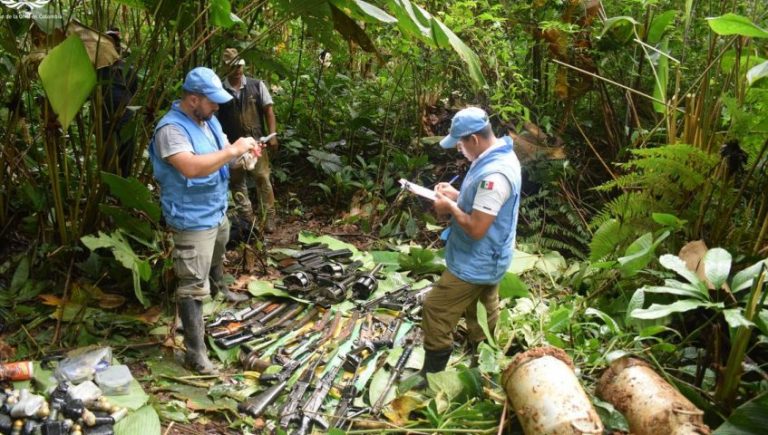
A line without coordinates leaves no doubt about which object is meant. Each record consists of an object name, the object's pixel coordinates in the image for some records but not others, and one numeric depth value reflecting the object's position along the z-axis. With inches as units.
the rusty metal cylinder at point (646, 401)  89.5
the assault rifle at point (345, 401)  128.9
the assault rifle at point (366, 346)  151.3
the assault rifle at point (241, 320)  165.6
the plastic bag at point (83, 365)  127.5
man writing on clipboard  125.5
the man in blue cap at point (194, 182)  136.7
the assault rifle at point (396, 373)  134.3
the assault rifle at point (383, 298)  183.8
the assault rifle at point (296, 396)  129.8
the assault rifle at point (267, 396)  132.1
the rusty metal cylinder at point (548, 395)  90.2
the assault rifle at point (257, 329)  160.4
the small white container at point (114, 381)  127.4
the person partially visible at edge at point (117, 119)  159.6
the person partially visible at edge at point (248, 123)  230.4
